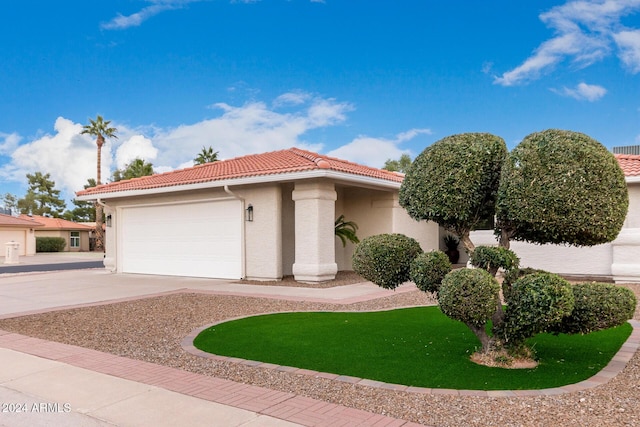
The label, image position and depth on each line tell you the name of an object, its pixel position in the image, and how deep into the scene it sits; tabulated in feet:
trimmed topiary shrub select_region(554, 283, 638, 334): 16.58
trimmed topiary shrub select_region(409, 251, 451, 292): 18.17
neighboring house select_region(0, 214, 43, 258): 126.00
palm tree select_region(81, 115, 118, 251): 142.31
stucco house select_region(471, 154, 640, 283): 41.83
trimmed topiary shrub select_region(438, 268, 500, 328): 16.03
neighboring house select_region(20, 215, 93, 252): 154.92
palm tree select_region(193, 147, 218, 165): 131.44
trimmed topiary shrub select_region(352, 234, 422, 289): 19.22
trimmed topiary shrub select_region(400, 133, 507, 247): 17.37
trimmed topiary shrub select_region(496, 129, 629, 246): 15.75
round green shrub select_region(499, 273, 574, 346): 15.72
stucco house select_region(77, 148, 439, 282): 46.14
